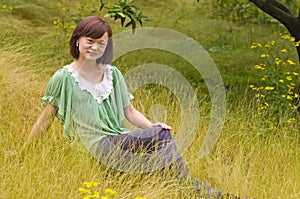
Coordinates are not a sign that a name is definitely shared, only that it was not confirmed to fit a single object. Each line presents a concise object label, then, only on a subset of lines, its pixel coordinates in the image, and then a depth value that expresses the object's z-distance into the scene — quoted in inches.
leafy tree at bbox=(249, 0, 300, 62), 375.2
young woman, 239.0
